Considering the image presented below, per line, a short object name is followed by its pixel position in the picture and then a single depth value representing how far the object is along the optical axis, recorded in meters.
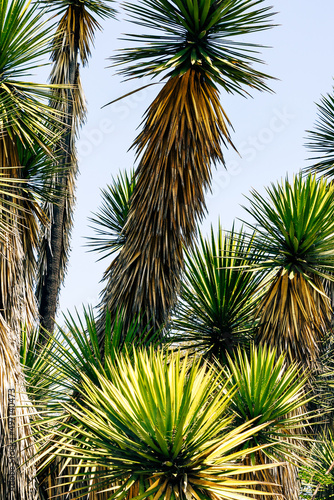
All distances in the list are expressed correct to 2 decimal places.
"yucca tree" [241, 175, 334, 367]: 11.20
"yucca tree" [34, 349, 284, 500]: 6.37
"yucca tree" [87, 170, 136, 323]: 16.00
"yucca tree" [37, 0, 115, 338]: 15.39
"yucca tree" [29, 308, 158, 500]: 9.61
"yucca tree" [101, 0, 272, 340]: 11.40
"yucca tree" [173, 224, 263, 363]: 12.29
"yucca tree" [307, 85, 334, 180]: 21.36
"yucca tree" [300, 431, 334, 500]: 13.51
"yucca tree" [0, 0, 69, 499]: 9.62
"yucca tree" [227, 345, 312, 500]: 8.91
